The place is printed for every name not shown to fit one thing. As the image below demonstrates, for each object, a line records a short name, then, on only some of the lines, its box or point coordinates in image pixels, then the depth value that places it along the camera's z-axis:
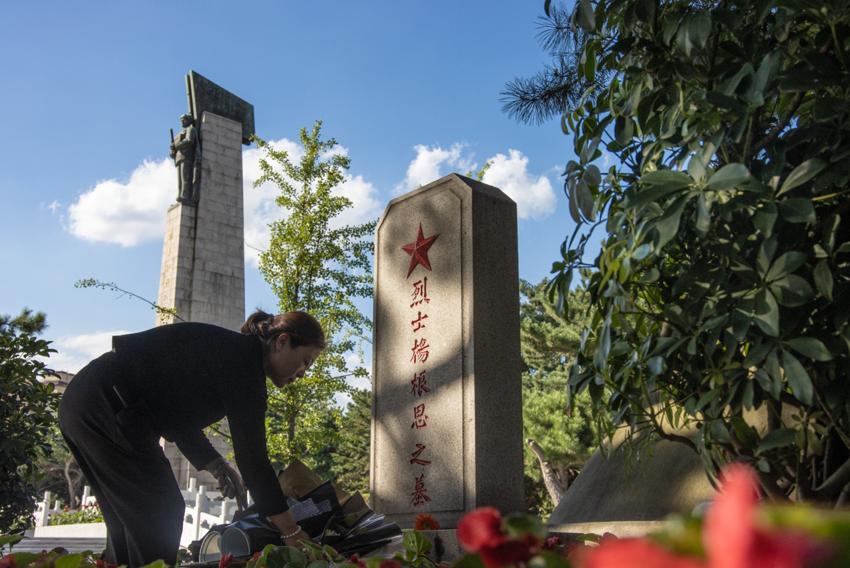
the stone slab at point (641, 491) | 2.30
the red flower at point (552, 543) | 1.05
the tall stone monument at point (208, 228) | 11.84
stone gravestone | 3.09
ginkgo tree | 9.77
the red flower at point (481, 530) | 0.37
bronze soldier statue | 12.40
